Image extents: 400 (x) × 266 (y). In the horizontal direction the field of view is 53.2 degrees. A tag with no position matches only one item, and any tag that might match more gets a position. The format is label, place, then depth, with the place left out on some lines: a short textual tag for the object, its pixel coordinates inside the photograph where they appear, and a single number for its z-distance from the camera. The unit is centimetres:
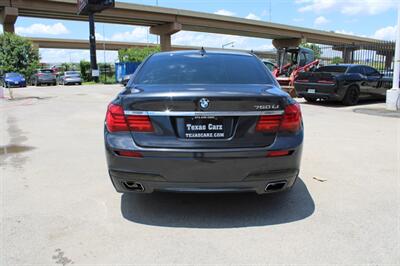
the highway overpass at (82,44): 7869
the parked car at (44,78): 3838
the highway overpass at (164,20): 4278
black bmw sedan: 355
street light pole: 3371
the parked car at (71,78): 3984
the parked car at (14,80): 3338
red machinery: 2005
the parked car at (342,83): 1391
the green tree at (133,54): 4606
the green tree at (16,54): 3950
